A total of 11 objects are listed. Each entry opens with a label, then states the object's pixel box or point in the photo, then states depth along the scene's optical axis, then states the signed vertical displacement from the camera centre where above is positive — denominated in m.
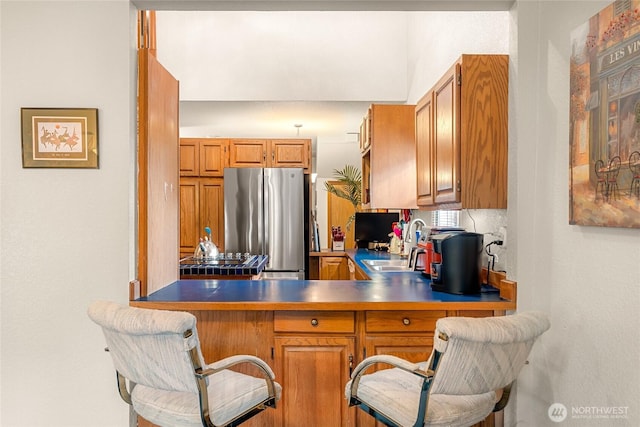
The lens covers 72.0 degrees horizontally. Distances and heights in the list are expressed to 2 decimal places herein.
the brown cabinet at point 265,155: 5.64 +0.77
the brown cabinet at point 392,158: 3.59 +0.46
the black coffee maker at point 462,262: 2.19 -0.24
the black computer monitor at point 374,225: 5.07 -0.13
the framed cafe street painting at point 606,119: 1.28 +0.30
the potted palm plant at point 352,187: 6.08 +0.39
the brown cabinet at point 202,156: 5.61 +0.75
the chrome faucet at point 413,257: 3.01 -0.30
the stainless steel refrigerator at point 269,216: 5.25 -0.02
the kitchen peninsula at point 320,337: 1.99 -0.56
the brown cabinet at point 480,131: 2.09 +0.39
